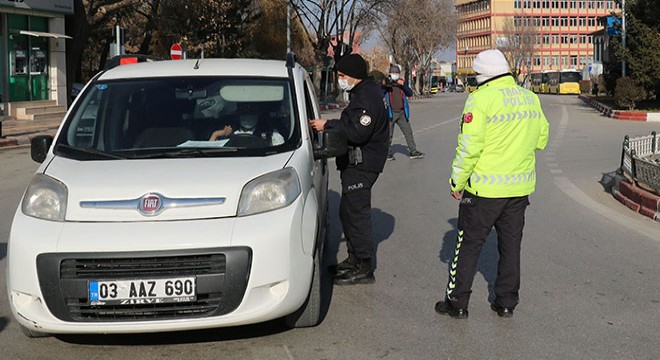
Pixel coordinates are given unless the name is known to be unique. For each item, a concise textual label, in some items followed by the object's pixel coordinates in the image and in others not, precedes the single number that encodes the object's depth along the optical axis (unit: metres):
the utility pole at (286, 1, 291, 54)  45.06
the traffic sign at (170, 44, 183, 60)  24.00
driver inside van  5.55
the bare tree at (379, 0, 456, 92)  63.07
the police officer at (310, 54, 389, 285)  6.02
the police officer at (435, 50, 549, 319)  5.02
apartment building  132.00
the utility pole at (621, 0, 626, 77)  34.38
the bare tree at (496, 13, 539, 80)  119.75
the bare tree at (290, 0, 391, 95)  47.03
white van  4.36
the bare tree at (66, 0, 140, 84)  32.34
